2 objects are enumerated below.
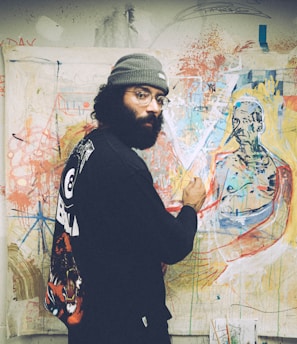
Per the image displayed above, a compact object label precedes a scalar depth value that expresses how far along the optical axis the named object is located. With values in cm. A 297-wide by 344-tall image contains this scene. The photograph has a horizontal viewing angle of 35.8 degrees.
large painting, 264
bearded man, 188
